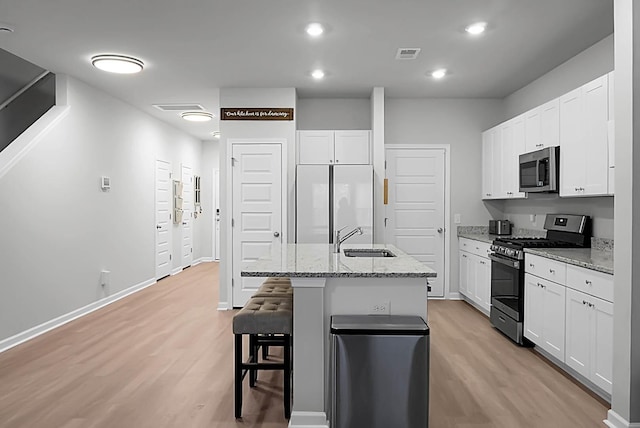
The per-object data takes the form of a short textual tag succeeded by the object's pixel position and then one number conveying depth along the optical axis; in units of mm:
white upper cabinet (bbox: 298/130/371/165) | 5766
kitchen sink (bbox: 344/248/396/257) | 3756
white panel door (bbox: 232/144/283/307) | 5523
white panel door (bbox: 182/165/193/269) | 8750
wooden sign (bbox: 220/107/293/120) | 5512
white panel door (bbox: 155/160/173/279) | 7414
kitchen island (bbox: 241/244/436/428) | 2490
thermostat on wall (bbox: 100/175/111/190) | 5605
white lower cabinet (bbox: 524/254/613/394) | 2807
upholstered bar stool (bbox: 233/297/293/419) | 2629
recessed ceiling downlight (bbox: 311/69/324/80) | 4870
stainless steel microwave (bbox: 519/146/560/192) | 4043
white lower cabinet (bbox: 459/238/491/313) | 4910
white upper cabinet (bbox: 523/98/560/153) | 4055
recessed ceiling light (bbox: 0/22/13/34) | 3594
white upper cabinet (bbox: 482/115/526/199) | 4902
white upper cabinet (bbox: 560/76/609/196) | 3336
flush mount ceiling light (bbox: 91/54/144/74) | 4379
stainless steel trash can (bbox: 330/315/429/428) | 2252
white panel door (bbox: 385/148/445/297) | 6059
